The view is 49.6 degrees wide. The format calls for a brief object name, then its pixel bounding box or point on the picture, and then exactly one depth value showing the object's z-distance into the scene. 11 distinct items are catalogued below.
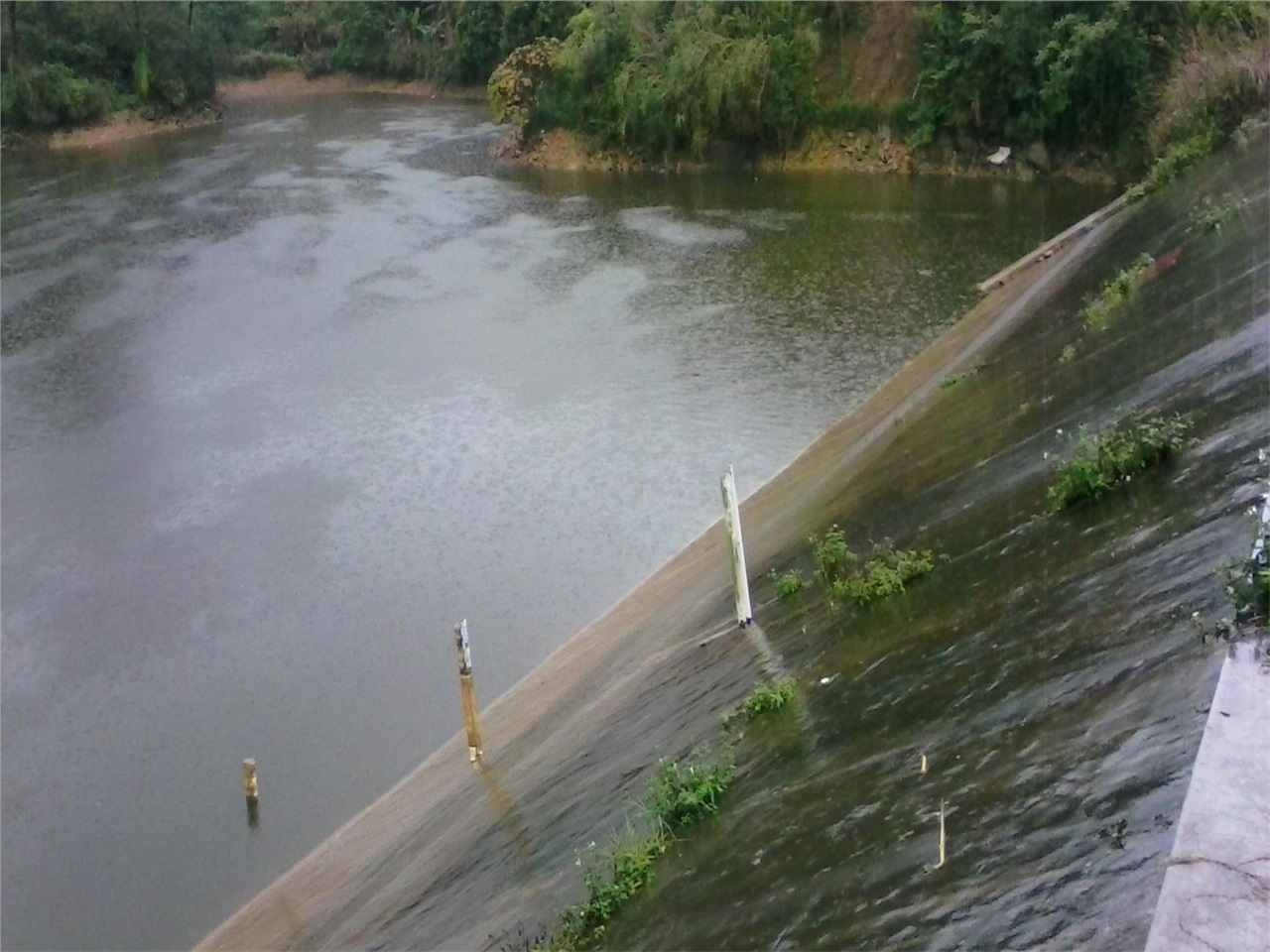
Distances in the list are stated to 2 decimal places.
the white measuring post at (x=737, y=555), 12.20
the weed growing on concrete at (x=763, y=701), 9.84
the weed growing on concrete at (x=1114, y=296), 16.89
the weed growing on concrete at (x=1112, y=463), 9.91
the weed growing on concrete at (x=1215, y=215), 18.16
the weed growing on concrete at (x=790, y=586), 12.19
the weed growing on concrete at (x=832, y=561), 11.65
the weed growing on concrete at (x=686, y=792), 8.80
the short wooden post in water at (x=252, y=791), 12.86
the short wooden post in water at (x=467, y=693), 12.60
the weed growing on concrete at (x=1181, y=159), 26.36
